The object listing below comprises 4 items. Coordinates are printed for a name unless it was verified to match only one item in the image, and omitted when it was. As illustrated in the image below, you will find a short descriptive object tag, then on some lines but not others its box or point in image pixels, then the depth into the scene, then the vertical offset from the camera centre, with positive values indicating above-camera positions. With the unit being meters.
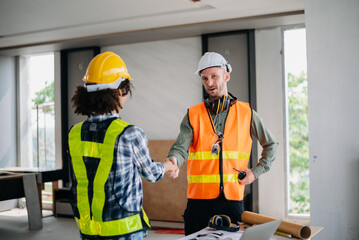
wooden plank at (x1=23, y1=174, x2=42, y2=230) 5.98 -1.07
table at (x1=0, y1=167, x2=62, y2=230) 5.82 -0.87
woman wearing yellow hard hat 1.81 -0.16
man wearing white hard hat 2.67 -0.16
